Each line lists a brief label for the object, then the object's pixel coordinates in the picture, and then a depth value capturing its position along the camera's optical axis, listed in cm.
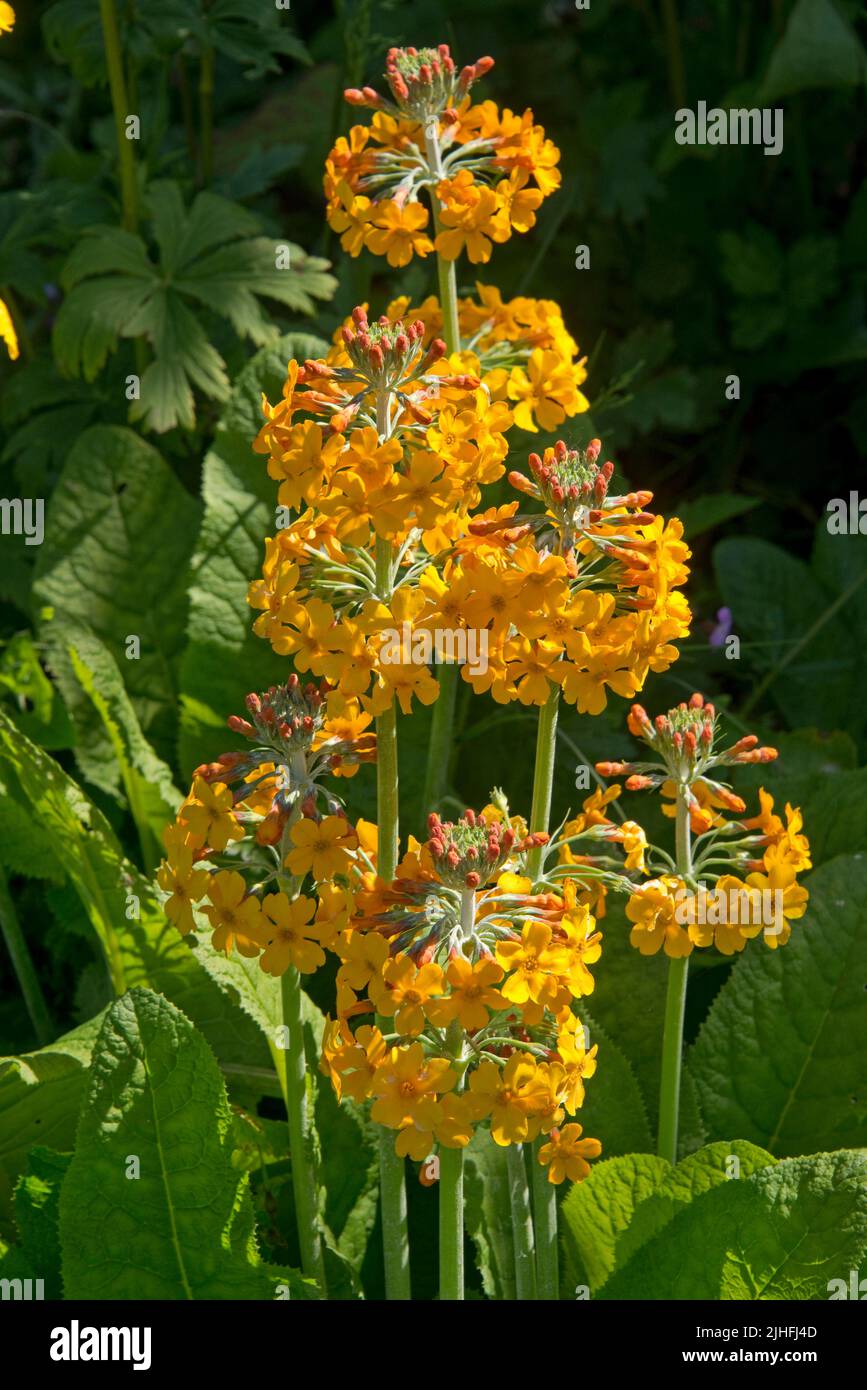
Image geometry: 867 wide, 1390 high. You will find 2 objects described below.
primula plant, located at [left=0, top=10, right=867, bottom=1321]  125
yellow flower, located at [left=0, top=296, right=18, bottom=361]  132
